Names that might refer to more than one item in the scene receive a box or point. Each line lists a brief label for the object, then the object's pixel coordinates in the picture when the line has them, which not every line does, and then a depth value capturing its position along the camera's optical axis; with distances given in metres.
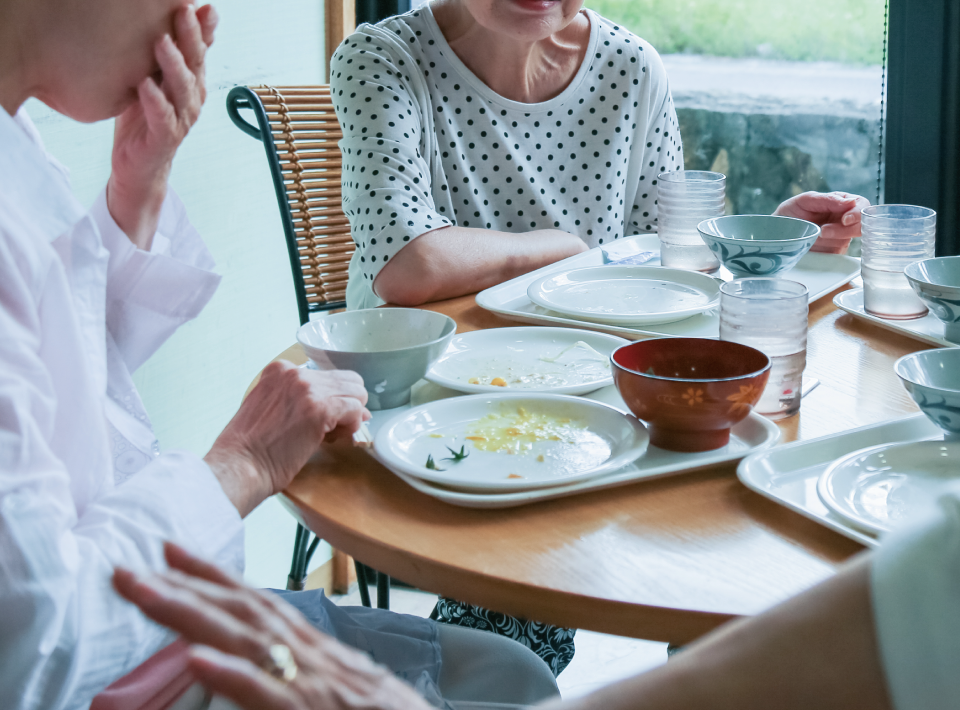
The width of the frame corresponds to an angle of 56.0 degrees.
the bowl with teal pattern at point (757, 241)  1.35
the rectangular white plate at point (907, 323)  1.22
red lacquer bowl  0.89
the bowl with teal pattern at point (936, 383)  0.88
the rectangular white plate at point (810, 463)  0.81
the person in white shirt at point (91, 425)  0.75
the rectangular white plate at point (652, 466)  0.83
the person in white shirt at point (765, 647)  0.44
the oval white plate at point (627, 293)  1.34
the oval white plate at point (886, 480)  0.80
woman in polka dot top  1.58
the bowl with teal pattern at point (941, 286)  1.15
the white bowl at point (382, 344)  1.04
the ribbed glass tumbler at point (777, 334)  1.02
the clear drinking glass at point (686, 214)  1.54
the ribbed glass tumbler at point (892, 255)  1.29
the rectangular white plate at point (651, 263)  1.31
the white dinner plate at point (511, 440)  0.88
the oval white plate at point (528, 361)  1.12
